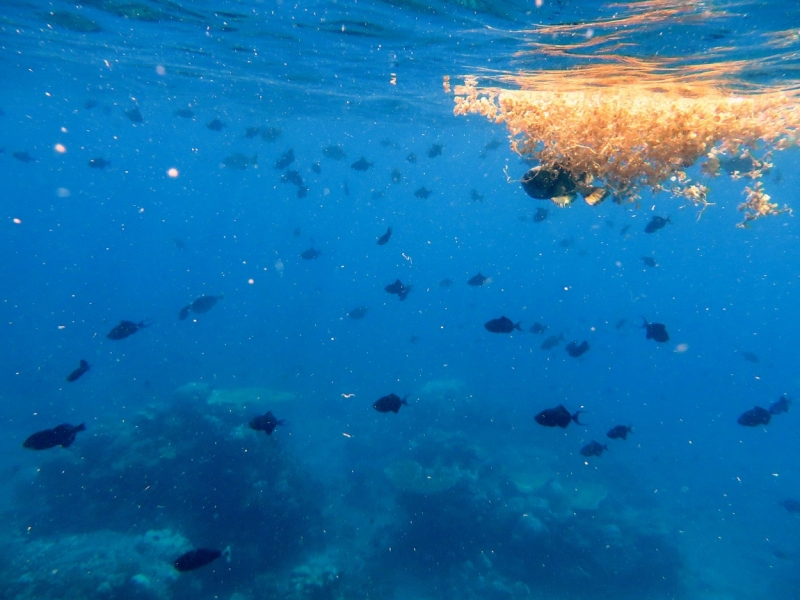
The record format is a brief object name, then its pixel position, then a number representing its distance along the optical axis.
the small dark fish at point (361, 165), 14.29
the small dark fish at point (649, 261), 16.12
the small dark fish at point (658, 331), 9.06
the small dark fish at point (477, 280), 12.07
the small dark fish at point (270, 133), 16.49
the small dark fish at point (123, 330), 9.38
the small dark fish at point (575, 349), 11.85
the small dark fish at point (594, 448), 10.10
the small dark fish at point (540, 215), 14.24
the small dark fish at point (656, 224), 10.44
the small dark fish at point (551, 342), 16.34
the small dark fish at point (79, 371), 8.11
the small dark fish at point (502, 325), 8.51
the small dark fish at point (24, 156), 17.71
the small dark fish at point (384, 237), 11.28
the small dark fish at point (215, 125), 15.29
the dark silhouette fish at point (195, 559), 6.45
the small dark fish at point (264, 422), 7.72
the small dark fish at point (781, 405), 10.48
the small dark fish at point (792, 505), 14.80
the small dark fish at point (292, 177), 15.64
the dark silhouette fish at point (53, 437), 6.83
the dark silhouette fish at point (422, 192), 16.74
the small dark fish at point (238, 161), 17.90
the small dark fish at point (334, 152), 16.42
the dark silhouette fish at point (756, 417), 8.95
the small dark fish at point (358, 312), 17.23
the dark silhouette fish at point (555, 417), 6.94
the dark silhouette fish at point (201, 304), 12.55
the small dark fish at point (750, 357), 19.58
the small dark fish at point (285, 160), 14.73
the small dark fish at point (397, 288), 10.56
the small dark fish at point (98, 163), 15.17
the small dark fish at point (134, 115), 15.38
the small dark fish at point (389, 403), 7.34
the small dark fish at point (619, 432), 9.24
